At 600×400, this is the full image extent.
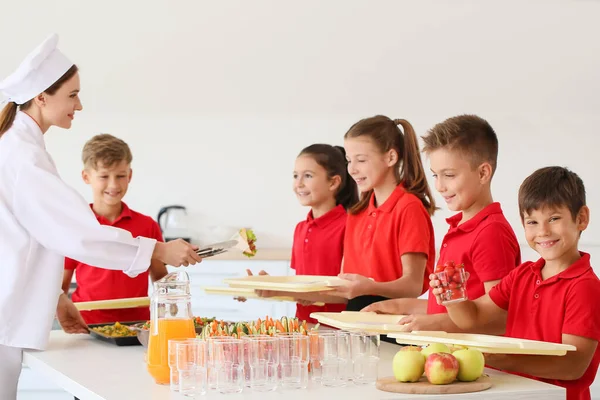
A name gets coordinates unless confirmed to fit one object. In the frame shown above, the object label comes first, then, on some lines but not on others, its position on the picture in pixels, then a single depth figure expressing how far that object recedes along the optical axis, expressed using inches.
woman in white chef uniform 144.3
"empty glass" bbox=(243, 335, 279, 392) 117.4
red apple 114.3
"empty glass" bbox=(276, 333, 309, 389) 118.4
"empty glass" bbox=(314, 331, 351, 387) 120.0
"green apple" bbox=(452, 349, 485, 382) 115.9
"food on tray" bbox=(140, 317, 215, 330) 147.5
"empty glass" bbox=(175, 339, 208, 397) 115.7
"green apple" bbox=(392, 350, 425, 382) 116.3
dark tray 149.5
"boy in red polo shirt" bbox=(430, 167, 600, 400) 124.7
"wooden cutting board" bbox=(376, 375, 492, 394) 113.7
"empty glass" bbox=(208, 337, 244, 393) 116.2
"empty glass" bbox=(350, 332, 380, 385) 120.2
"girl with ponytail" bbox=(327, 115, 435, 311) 157.6
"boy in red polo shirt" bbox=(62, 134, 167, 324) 180.7
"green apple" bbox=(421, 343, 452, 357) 116.9
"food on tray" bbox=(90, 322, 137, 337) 151.8
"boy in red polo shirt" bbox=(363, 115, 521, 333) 139.4
